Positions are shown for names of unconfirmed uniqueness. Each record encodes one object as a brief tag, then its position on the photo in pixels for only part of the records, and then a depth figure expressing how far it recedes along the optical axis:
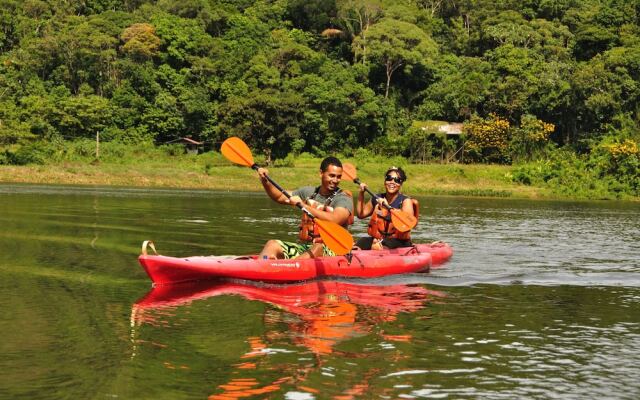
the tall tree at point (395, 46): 51.69
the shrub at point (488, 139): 44.50
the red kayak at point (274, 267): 8.66
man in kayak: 9.33
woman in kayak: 11.08
